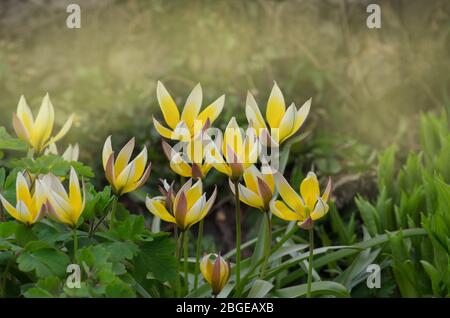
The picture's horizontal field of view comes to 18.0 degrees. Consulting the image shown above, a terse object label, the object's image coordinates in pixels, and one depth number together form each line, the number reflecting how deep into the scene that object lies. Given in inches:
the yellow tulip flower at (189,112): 42.3
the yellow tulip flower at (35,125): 43.9
